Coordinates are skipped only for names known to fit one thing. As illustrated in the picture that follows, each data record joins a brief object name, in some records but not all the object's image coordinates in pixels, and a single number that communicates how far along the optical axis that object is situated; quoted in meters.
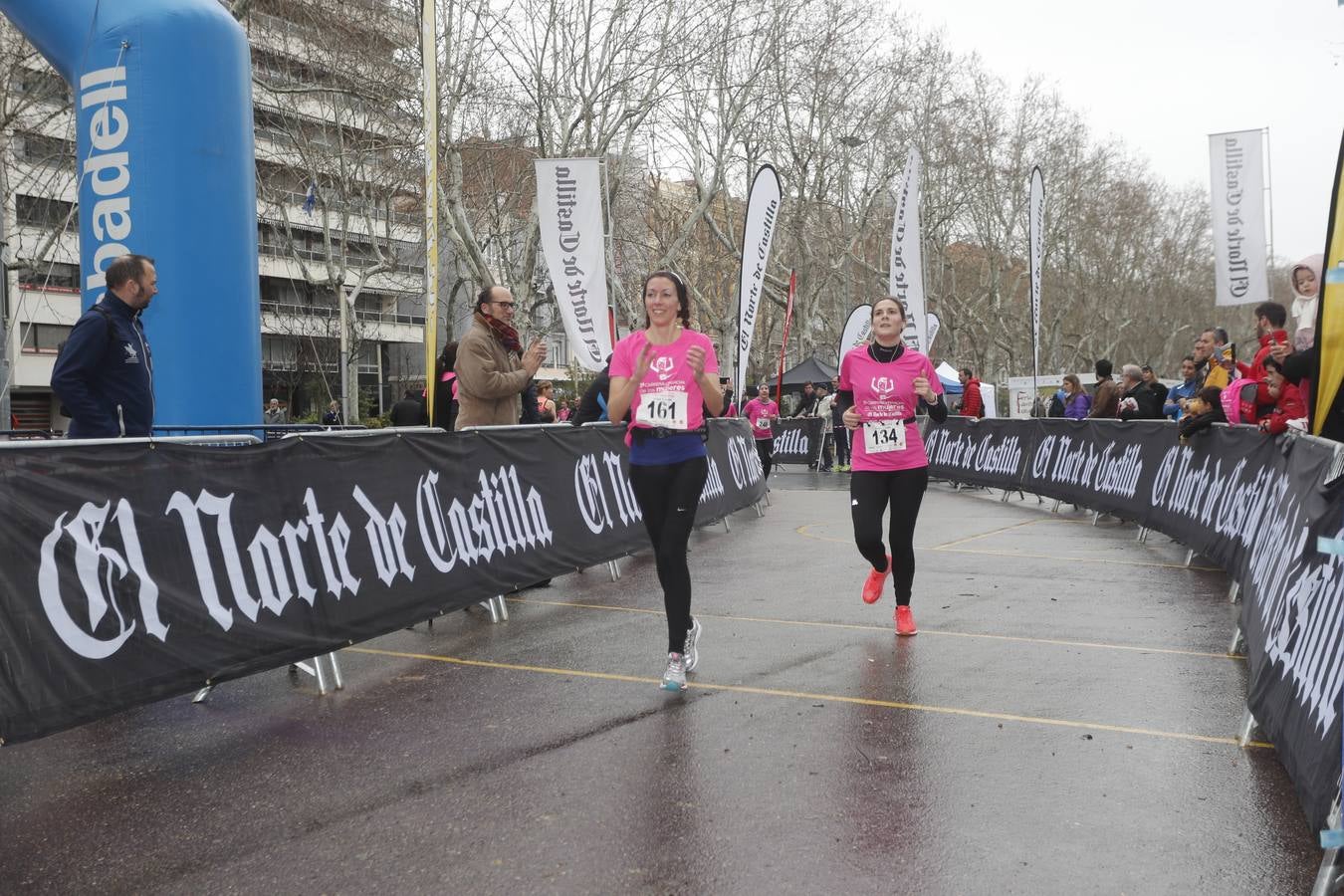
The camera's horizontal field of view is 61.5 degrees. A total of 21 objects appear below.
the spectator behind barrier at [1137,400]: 15.01
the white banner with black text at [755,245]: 18.69
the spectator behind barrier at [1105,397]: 16.22
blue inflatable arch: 9.95
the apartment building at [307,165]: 25.58
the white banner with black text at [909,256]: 19.64
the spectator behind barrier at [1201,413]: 9.96
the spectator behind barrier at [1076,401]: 18.91
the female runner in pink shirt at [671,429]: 5.50
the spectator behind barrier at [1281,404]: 7.15
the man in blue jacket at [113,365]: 5.91
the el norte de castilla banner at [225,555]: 4.31
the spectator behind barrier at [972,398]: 23.34
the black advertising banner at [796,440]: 29.81
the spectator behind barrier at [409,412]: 13.16
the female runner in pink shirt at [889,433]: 6.75
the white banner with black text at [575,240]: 16.12
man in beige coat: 7.92
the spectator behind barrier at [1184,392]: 13.59
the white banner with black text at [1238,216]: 21.48
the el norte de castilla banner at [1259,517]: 3.76
